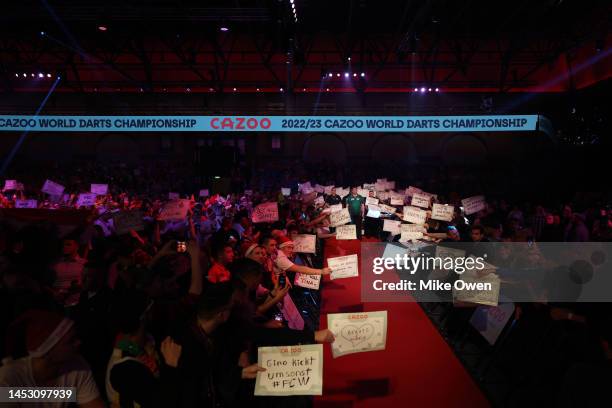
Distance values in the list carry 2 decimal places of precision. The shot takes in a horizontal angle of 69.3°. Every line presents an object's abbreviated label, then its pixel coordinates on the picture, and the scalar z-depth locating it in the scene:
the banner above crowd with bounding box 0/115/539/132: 10.73
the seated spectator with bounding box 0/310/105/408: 2.18
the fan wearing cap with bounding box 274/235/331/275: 5.82
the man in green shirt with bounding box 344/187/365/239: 13.50
